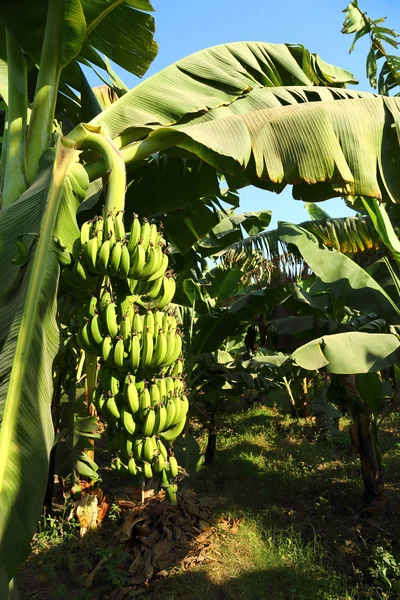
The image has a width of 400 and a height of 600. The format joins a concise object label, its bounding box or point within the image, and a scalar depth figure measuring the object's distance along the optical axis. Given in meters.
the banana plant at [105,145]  1.61
